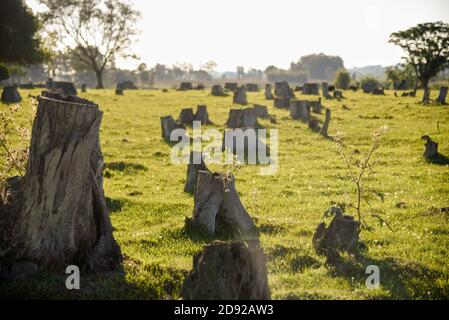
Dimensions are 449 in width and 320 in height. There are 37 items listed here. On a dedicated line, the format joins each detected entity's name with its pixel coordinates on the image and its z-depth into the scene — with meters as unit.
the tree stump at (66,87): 46.15
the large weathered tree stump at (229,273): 5.82
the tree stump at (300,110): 31.30
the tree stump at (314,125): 26.97
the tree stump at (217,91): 50.87
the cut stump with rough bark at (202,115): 28.88
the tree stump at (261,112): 30.77
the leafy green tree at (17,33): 40.44
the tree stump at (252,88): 62.12
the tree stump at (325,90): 46.25
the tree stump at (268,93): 46.53
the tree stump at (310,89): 52.52
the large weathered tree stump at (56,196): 7.24
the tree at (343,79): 69.88
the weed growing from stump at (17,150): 8.67
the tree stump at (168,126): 24.70
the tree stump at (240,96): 41.44
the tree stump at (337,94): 46.15
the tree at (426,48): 61.44
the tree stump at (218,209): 10.03
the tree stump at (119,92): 52.91
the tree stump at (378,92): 50.31
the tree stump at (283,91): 45.25
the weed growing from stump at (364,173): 9.62
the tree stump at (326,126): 25.28
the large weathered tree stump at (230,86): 60.15
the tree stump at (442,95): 37.11
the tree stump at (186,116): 28.86
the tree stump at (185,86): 64.11
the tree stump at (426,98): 37.99
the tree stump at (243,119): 26.64
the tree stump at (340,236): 8.95
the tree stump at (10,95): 34.56
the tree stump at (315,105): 34.47
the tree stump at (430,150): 18.97
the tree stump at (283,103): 37.59
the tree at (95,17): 70.25
